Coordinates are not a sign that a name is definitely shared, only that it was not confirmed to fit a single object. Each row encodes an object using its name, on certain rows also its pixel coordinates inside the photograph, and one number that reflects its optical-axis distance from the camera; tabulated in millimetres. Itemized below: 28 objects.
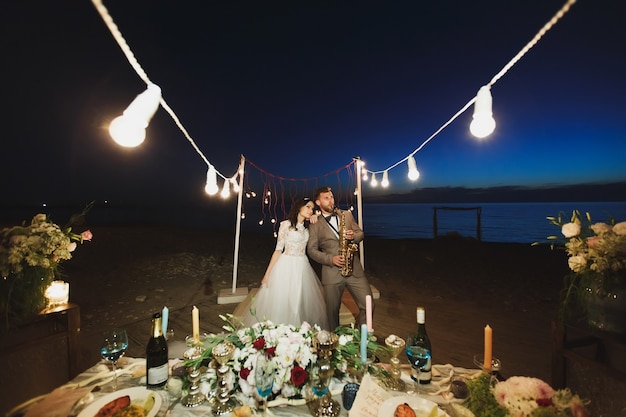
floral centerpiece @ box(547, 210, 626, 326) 1563
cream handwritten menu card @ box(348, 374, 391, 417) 1439
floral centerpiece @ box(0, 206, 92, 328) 1841
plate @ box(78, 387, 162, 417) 1415
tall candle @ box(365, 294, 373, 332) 1777
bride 3734
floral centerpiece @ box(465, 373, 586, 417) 1065
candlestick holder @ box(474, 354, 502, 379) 1596
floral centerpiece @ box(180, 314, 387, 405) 1437
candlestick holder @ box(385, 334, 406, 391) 1686
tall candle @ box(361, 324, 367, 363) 1643
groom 3514
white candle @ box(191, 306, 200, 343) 1919
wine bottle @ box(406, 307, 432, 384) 1648
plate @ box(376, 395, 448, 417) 1428
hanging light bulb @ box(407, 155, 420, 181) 4008
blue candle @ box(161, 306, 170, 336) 1802
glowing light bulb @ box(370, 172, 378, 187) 5673
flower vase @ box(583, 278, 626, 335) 1579
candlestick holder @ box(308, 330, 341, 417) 1452
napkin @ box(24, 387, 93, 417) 1456
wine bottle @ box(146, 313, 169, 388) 1633
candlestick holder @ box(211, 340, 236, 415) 1501
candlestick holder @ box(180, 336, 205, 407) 1540
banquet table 1480
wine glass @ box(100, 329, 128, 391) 1671
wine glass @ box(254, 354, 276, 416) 1348
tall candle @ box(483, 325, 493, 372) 1586
